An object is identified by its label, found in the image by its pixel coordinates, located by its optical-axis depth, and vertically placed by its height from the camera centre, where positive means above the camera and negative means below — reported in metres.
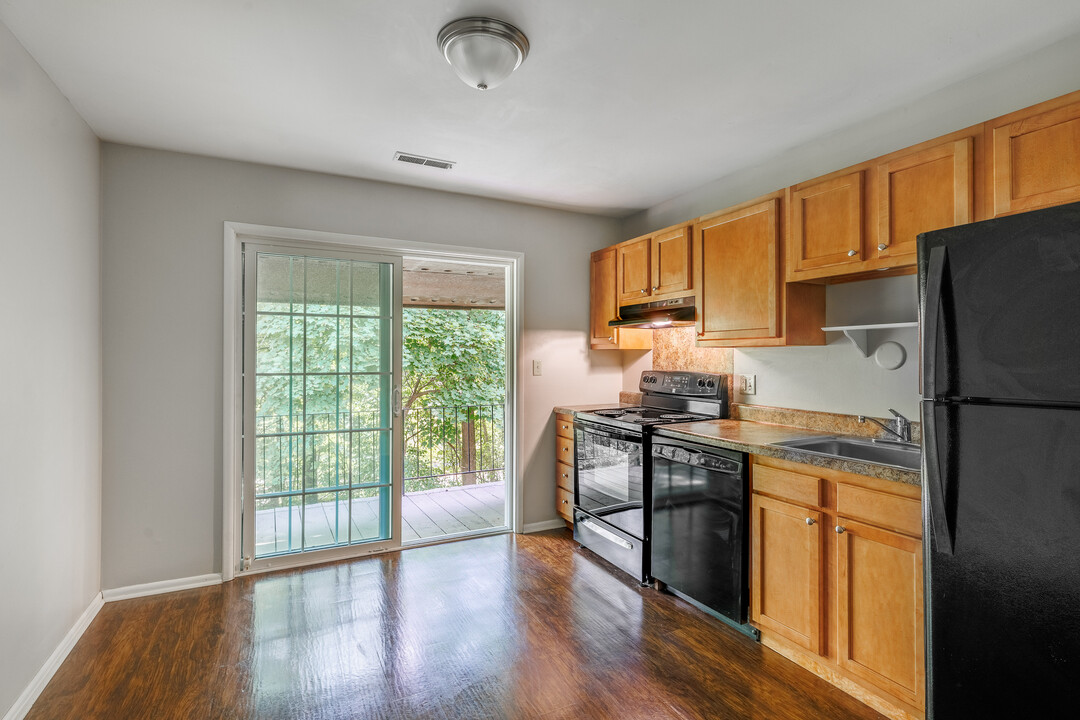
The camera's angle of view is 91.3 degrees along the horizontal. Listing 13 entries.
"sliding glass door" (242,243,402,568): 3.17 -0.25
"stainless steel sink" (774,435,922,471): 2.26 -0.39
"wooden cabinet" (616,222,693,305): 3.24 +0.63
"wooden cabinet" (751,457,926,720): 1.79 -0.82
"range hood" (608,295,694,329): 3.24 +0.31
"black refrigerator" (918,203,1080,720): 1.33 -0.28
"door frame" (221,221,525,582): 3.02 +0.08
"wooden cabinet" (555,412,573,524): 3.79 -0.77
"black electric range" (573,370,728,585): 2.97 -0.60
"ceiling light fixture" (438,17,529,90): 1.80 +1.10
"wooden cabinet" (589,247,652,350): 3.89 +0.39
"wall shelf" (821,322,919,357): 2.46 +0.13
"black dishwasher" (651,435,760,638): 2.39 -0.80
